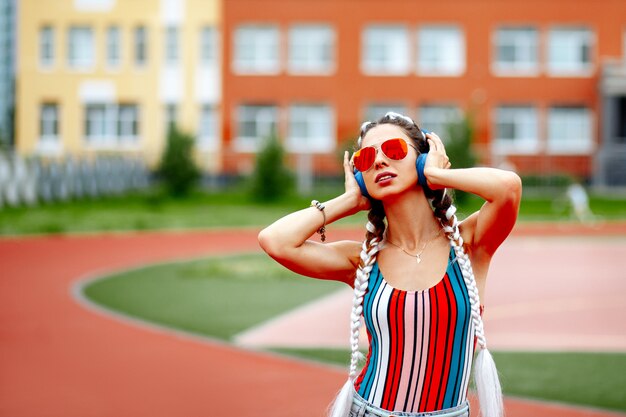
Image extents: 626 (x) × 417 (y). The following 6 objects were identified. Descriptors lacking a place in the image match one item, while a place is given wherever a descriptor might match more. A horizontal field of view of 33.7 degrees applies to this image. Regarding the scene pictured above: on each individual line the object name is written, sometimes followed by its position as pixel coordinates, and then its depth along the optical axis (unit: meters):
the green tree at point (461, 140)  32.44
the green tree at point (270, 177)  33.56
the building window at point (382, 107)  45.07
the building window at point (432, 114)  44.98
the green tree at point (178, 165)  36.66
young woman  3.05
